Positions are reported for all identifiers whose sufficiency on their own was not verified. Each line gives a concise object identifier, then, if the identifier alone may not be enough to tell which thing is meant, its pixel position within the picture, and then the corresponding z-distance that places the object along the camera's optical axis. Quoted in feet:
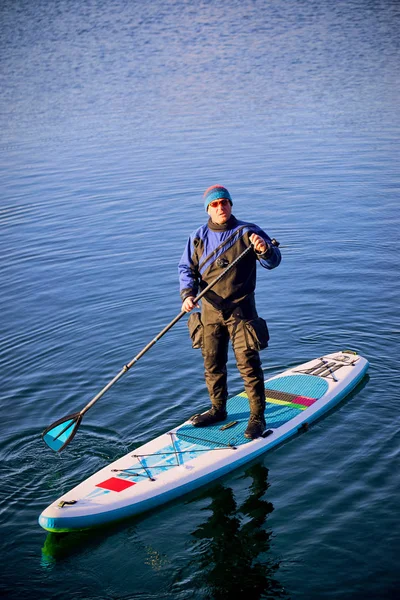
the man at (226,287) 46.83
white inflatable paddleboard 43.62
